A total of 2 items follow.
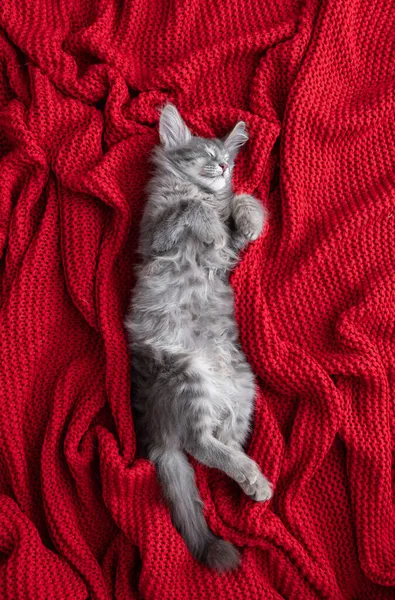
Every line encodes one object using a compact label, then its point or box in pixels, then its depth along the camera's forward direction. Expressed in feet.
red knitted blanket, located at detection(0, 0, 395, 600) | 4.51
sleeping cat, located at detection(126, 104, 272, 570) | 4.36
